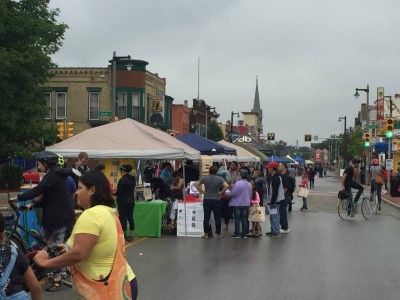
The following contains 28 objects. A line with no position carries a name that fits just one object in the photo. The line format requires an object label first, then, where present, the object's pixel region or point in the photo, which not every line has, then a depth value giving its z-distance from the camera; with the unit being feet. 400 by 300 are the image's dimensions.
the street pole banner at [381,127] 138.78
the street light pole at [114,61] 96.60
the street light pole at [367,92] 155.66
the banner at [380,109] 172.65
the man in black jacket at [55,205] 25.96
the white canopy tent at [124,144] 49.60
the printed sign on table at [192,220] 48.52
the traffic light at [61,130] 87.30
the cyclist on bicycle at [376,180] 75.61
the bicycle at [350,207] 63.10
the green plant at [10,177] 110.42
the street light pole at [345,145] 259.70
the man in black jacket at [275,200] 48.60
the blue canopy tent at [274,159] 127.13
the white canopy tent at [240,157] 99.62
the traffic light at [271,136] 260.62
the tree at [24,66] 102.73
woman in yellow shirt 12.76
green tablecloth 47.50
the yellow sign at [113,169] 52.70
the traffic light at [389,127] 103.24
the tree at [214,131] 276.62
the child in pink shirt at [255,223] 48.85
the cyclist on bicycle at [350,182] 61.77
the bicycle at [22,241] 25.95
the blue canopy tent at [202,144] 74.90
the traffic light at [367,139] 149.48
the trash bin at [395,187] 99.71
